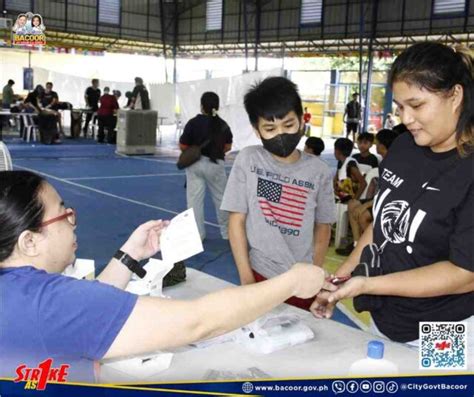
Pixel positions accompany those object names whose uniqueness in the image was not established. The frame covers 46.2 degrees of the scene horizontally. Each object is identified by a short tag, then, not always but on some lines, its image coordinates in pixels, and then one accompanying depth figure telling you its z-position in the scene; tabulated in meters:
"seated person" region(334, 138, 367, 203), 5.85
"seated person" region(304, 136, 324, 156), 6.21
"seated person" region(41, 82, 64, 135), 14.77
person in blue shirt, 1.02
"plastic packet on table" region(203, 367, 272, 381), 1.43
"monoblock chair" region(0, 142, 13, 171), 2.62
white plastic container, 1.43
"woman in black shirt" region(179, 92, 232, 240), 5.26
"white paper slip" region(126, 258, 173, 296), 1.85
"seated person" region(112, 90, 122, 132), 15.19
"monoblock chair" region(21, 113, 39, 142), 14.46
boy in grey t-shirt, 2.07
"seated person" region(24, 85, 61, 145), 13.91
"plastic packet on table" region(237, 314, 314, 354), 1.62
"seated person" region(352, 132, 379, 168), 6.32
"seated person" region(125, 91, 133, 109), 14.62
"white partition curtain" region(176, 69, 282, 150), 13.80
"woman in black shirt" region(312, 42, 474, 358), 1.43
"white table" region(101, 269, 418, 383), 1.49
